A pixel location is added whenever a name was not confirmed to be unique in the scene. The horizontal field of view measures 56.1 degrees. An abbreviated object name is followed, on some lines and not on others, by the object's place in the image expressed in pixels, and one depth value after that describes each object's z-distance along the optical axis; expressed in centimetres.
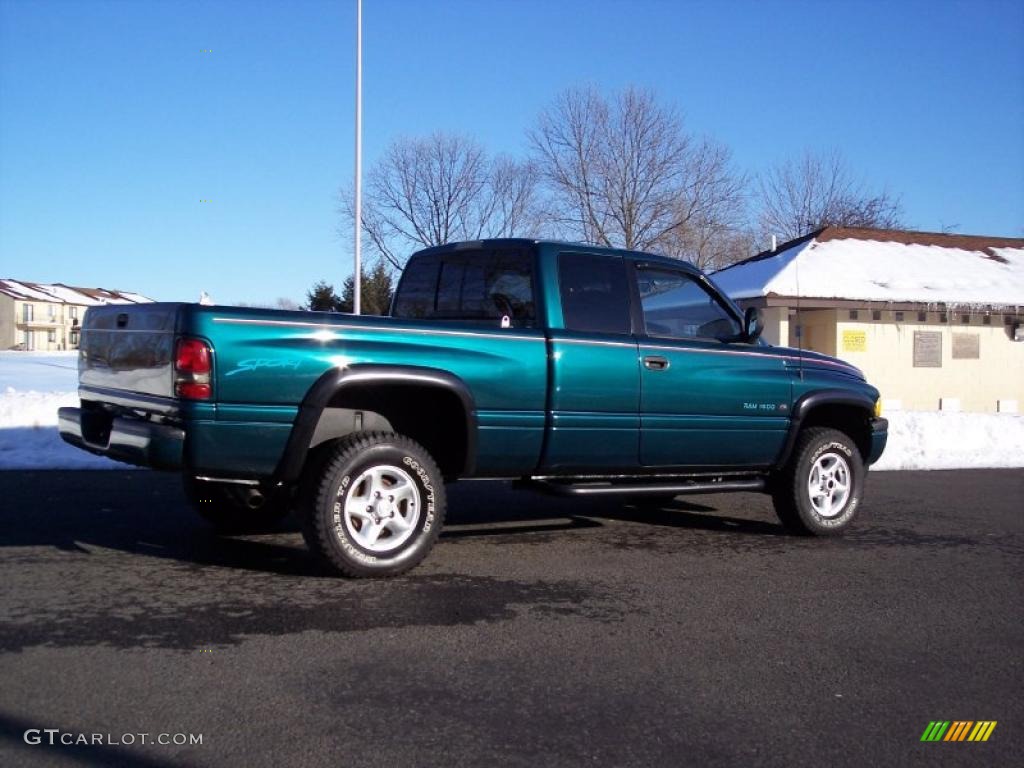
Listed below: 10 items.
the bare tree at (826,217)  4094
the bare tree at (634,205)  3172
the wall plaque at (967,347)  1894
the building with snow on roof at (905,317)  1755
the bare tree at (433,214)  3353
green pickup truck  496
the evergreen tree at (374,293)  2320
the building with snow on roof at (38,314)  7350
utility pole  1814
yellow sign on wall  1805
